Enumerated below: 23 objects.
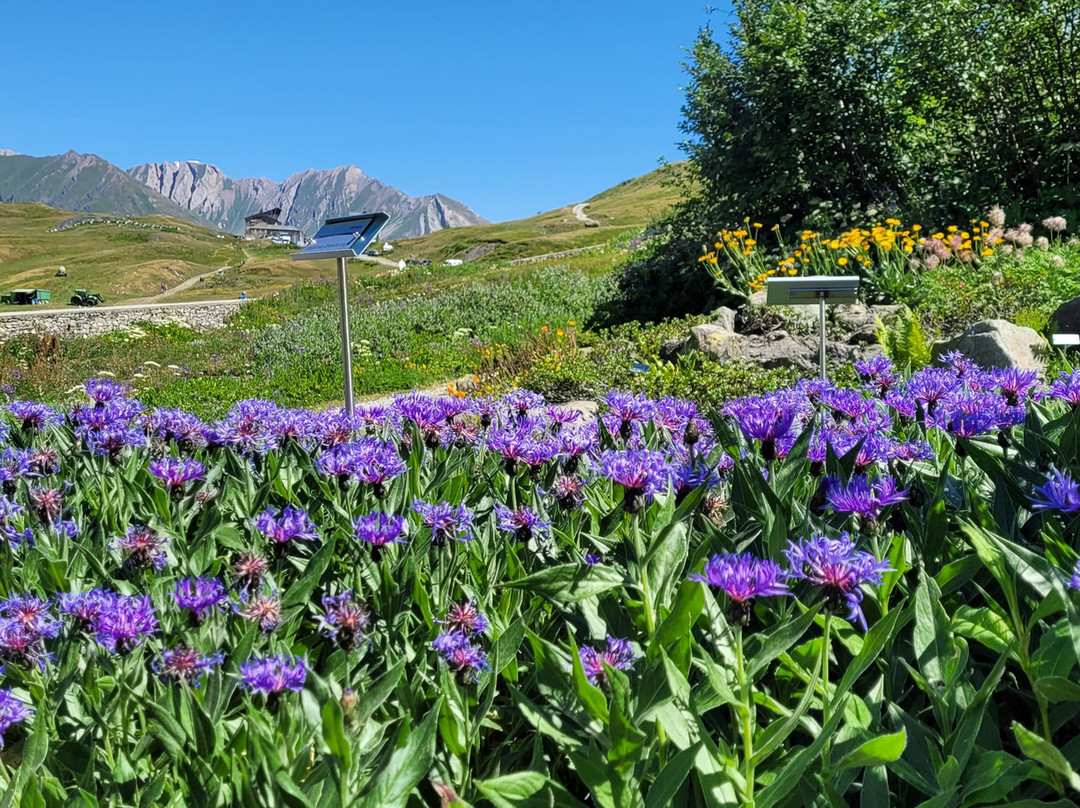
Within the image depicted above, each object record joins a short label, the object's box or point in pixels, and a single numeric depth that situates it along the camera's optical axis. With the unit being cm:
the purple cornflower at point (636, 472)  144
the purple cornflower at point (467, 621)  140
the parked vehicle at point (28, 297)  4507
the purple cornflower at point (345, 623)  132
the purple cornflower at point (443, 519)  177
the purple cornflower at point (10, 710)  128
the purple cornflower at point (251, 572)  155
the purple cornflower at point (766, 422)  188
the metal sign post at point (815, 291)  416
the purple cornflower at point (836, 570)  109
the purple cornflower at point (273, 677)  120
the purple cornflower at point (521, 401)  275
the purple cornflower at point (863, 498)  143
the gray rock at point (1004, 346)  529
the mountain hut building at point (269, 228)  15375
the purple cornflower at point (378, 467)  193
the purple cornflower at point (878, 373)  290
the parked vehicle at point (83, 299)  4178
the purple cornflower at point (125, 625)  137
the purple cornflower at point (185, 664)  129
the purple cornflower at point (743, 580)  110
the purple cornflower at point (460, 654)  131
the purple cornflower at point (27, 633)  147
